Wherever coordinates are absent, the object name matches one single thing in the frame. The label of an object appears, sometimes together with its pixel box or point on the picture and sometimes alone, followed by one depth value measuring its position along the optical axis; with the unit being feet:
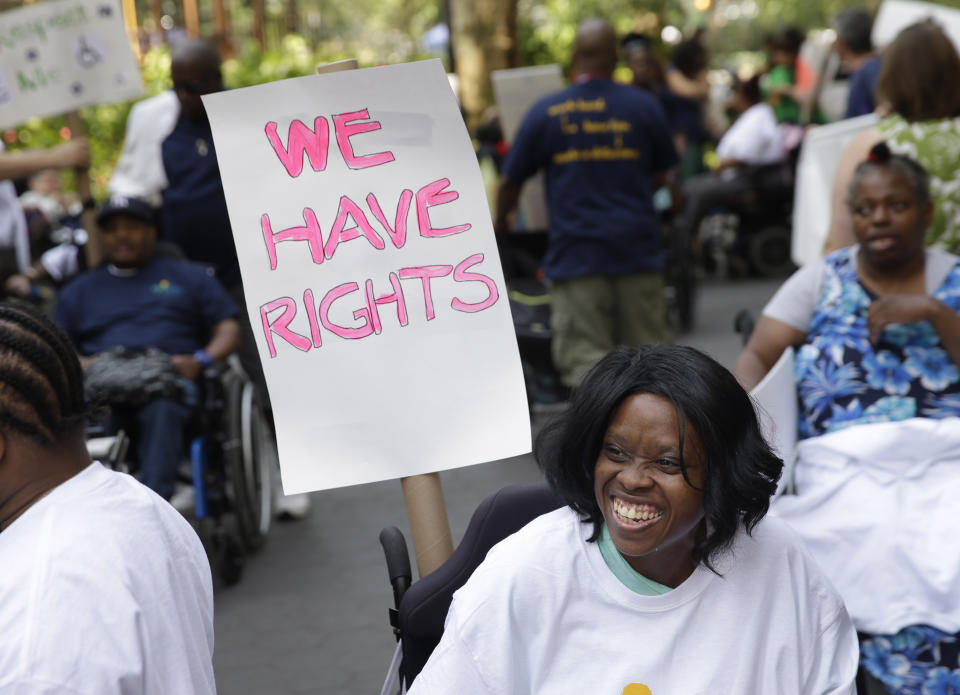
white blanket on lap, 9.17
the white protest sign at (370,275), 7.69
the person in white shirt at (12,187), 15.21
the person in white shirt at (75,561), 5.47
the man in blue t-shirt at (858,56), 19.27
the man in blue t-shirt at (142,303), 15.94
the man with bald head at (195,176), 16.43
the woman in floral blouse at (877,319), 10.09
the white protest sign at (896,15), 21.40
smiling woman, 6.40
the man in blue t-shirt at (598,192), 17.70
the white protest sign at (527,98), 22.08
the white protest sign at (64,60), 16.84
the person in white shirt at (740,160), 33.27
